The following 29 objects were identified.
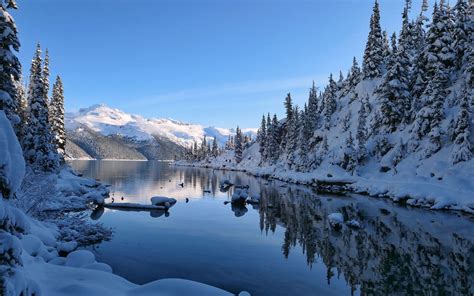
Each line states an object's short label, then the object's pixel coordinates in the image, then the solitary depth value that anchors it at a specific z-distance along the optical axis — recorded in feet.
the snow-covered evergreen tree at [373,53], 252.01
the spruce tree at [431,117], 137.28
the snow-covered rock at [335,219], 85.51
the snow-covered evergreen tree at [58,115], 192.34
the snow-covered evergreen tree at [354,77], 281.54
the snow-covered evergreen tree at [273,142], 353.51
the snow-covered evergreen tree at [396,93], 178.29
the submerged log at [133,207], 110.50
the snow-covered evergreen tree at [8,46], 59.12
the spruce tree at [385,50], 260.21
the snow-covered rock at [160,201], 115.09
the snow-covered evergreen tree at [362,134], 183.52
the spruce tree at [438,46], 159.12
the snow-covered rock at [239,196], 134.21
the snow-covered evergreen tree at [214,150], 602.69
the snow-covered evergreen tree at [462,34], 153.41
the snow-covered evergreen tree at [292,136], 287.24
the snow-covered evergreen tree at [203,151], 633.61
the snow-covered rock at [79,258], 44.47
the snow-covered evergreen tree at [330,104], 268.78
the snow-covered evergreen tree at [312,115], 284.82
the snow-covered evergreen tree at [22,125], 135.79
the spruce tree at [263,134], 400.10
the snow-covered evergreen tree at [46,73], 166.61
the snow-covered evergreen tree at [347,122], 235.11
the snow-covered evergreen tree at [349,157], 182.09
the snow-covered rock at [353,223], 85.25
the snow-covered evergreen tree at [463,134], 119.44
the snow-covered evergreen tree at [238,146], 485.15
